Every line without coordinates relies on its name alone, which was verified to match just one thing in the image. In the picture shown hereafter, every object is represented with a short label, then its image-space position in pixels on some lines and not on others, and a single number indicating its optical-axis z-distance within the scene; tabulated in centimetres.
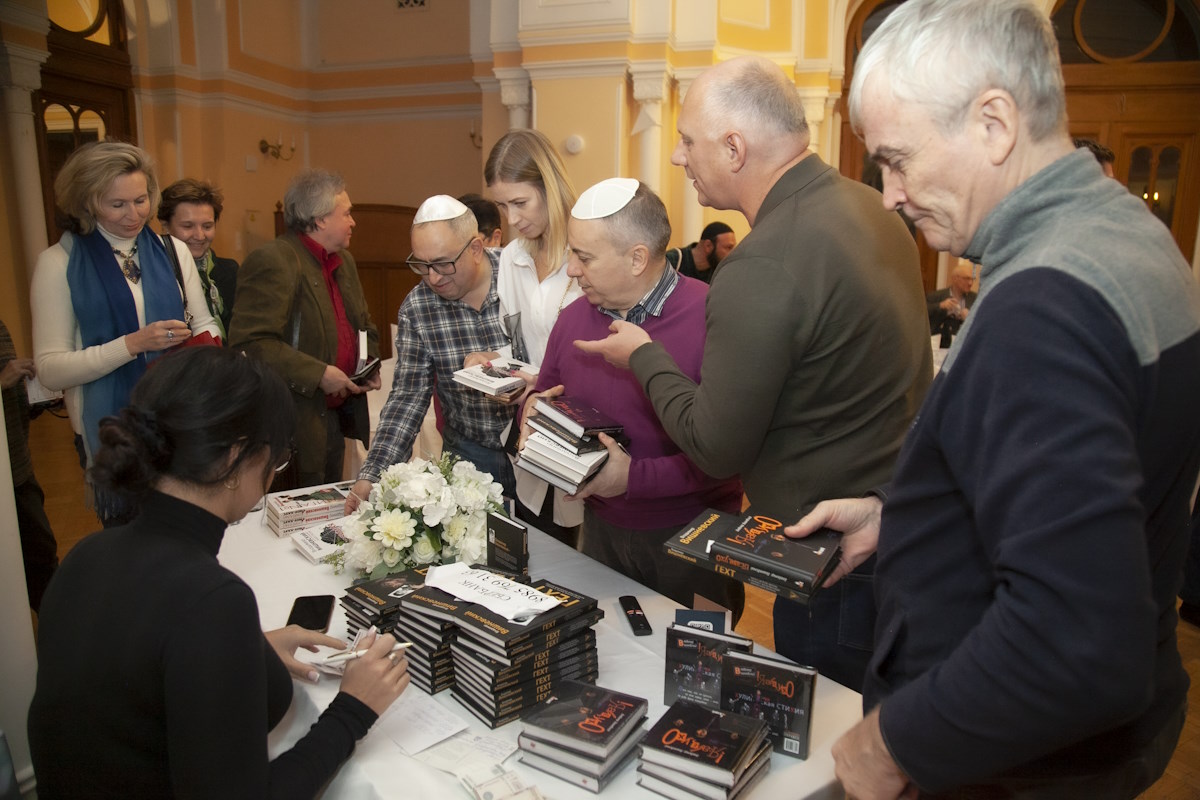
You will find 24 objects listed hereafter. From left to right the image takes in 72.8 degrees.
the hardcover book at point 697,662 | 139
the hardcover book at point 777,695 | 133
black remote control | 172
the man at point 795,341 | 146
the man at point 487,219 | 394
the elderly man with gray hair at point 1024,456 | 75
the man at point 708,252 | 563
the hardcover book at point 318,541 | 210
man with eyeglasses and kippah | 254
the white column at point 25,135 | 666
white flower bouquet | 186
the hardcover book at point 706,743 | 120
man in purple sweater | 196
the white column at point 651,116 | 641
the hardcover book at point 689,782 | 121
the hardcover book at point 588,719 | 126
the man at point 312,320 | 316
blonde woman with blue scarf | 266
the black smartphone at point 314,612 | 176
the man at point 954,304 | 491
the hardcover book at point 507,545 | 181
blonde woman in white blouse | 258
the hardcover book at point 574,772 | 126
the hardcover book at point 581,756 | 125
